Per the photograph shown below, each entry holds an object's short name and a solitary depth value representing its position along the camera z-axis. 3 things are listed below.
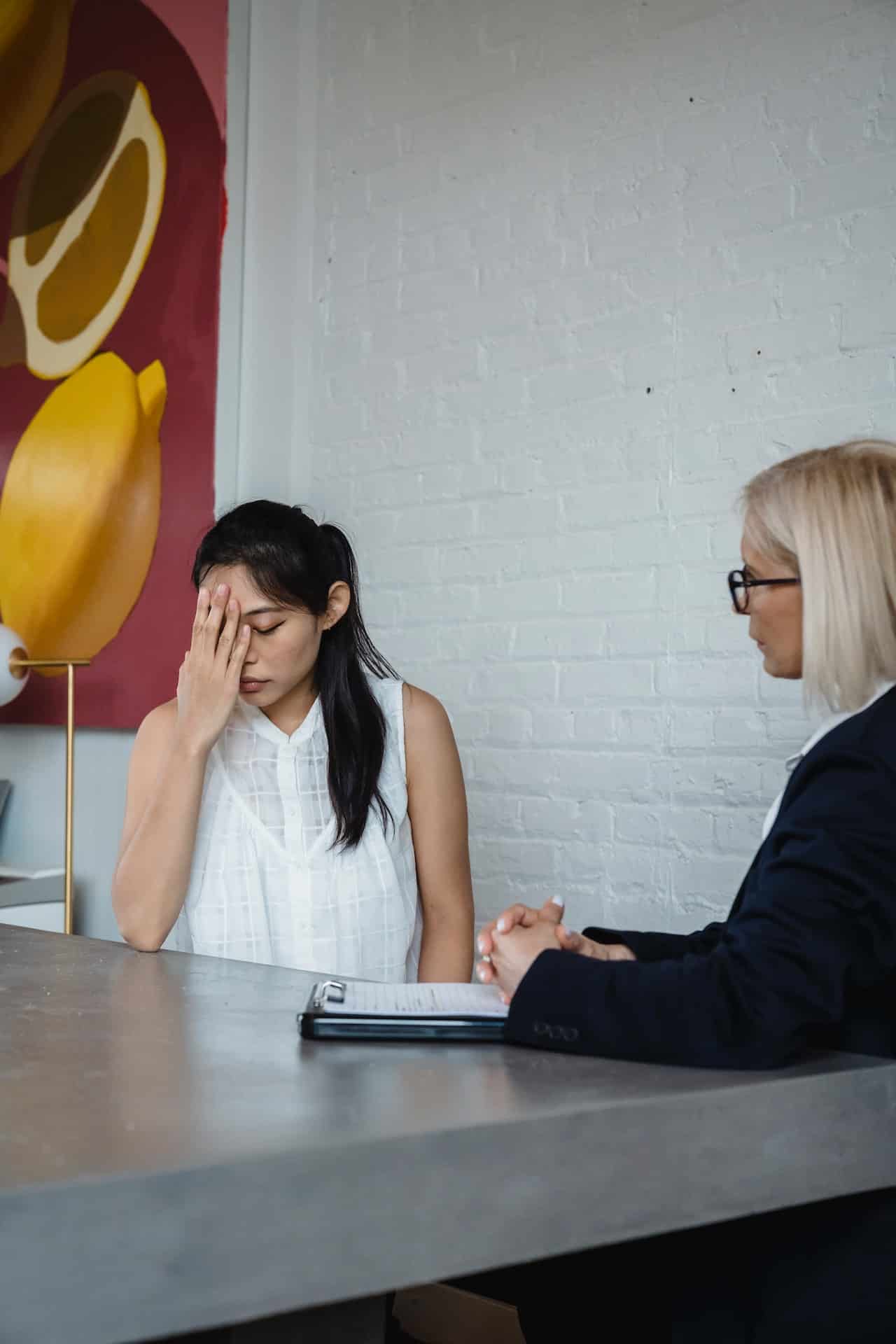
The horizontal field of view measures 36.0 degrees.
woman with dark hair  1.84
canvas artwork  3.26
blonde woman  0.99
